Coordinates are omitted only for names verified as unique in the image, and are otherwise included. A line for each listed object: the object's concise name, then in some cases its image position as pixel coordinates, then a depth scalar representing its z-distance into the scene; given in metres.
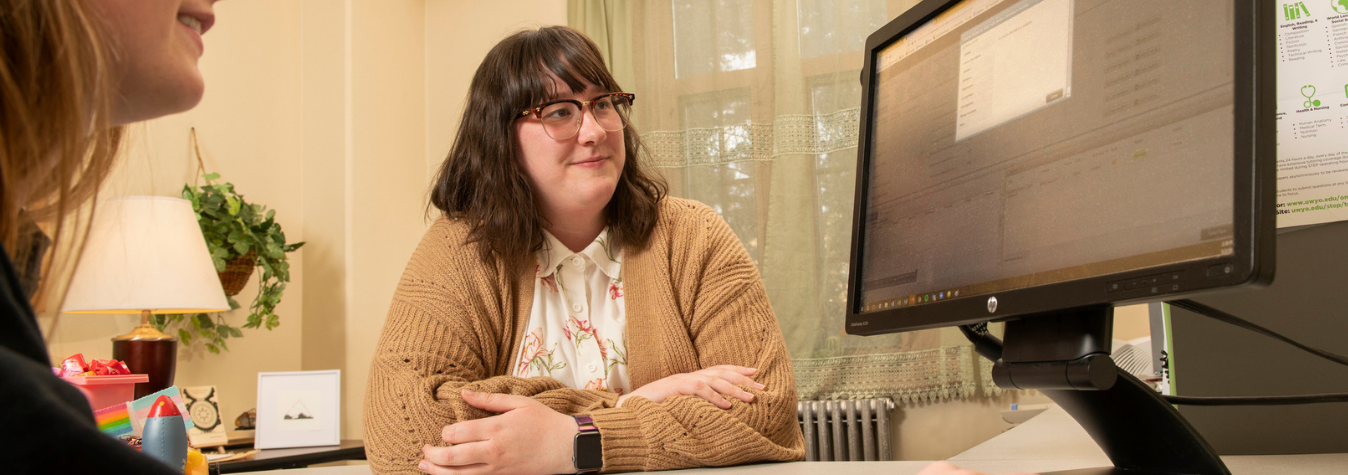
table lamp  1.88
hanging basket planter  2.55
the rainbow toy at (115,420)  0.66
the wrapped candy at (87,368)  0.91
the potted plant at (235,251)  2.47
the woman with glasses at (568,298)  1.07
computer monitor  0.50
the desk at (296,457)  1.83
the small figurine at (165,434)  0.64
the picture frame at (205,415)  2.13
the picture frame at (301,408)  2.11
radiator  2.87
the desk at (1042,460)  0.74
